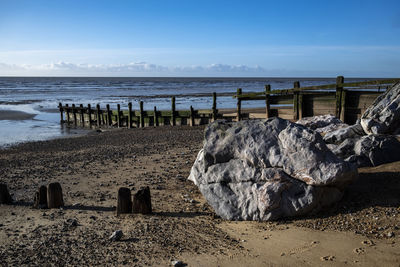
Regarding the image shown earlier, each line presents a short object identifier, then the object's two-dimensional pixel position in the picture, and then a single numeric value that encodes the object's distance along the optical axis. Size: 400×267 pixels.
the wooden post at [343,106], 12.62
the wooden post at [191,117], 22.70
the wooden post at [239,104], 17.95
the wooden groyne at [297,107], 12.43
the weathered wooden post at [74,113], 29.87
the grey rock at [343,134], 8.70
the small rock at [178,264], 4.98
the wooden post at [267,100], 15.64
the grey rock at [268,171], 6.07
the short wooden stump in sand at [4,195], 7.89
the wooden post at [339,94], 12.59
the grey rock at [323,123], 10.52
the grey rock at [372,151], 7.64
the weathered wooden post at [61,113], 30.13
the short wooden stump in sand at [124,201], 6.87
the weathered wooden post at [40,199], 7.53
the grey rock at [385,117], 8.69
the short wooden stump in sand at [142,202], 6.86
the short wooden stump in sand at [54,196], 7.43
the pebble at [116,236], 5.83
